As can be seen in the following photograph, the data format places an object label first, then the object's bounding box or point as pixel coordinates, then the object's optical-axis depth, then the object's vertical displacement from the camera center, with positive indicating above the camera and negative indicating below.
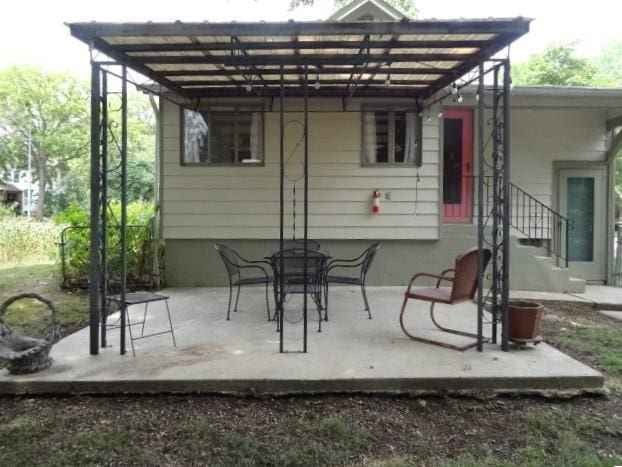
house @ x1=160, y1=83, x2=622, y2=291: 6.70 +0.60
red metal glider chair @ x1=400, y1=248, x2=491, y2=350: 3.67 -0.50
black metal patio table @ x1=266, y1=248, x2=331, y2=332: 4.35 -0.47
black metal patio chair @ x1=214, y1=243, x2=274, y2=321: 4.66 -0.47
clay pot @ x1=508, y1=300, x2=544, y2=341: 3.65 -0.74
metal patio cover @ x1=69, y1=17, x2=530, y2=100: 3.28 +1.59
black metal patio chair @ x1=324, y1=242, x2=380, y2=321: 4.72 -0.54
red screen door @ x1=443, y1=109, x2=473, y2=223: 7.26 +1.00
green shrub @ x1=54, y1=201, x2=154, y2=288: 6.57 -0.40
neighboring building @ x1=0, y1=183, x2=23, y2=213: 31.47 +2.33
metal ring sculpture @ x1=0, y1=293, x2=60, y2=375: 3.04 -0.84
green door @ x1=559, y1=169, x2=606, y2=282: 7.54 +0.16
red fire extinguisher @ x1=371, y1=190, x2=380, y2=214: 6.67 +0.37
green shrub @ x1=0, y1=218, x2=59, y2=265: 10.46 -0.39
